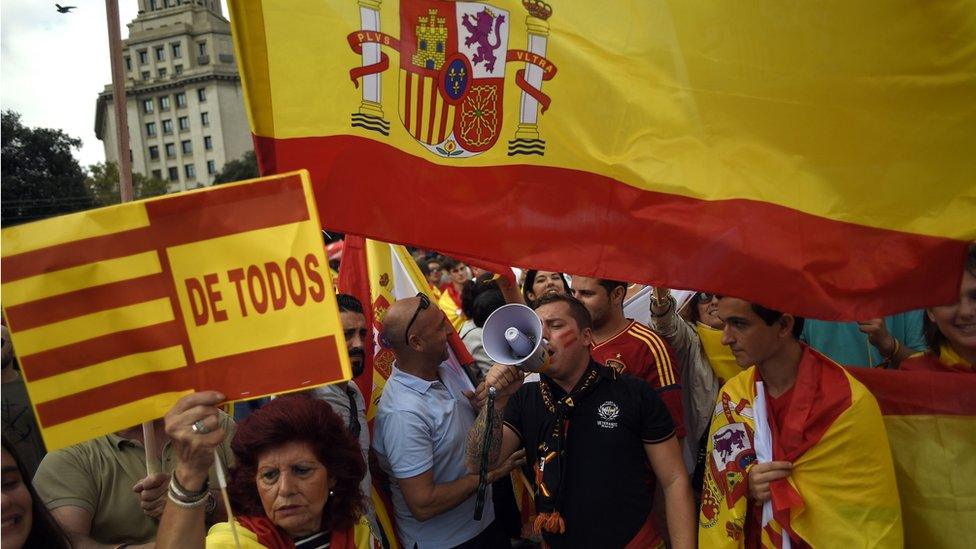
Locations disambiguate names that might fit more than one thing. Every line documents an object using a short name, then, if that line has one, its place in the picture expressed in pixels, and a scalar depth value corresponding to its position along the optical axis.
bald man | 3.59
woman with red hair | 2.76
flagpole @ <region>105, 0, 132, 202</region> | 2.21
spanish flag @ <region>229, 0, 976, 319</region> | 2.87
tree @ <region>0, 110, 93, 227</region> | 39.00
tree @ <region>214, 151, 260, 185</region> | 61.34
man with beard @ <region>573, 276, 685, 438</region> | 3.87
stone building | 88.94
